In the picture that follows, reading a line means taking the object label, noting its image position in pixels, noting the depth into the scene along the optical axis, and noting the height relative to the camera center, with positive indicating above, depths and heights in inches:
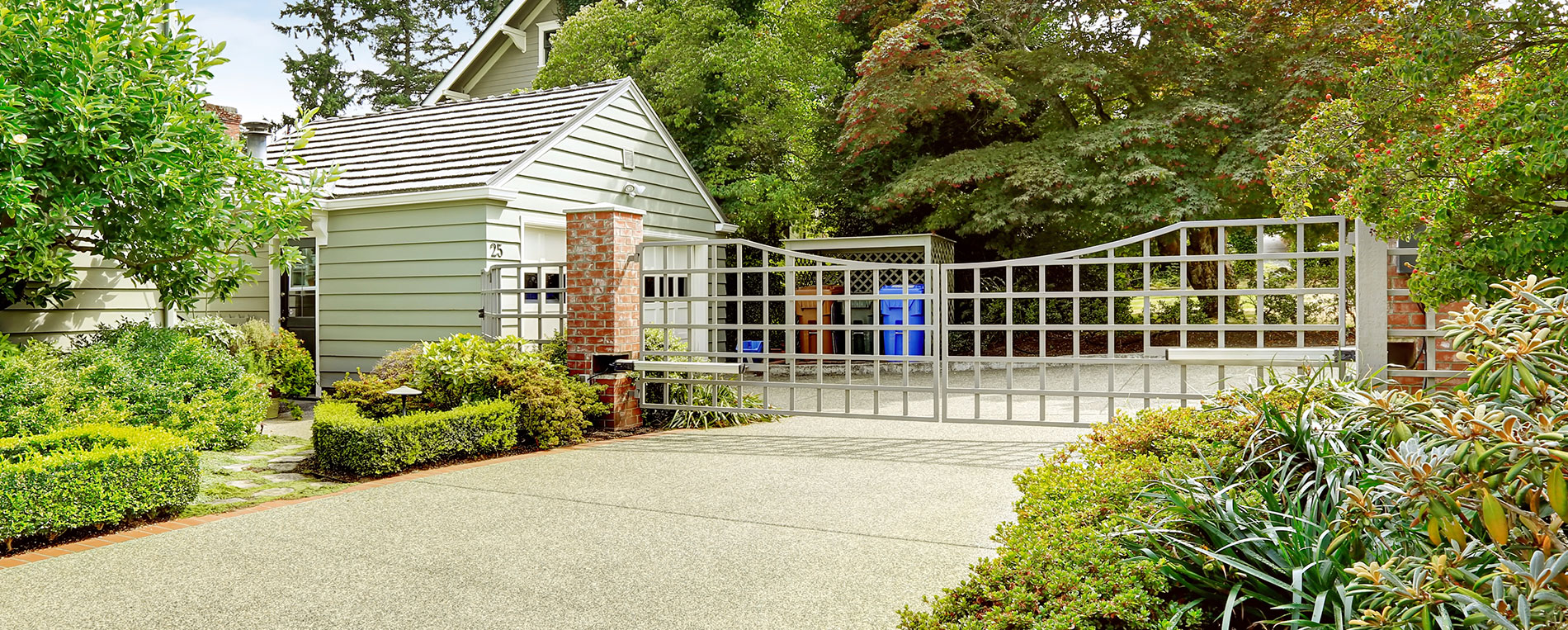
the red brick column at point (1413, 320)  244.7 -1.6
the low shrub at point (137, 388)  252.7 -21.4
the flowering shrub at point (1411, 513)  86.7 -23.4
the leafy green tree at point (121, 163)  236.2 +41.3
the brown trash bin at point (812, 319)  626.5 -3.0
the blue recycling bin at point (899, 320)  601.3 -3.5
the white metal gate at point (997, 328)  292.0 -5.6
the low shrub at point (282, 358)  410.0 -18.9
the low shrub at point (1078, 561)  106.2 -30.3
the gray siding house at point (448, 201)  424.8 +52.7
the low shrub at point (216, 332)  351.6 -6.4
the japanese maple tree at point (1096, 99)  530.3 +130.0
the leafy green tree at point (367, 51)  1253.7 +357.4
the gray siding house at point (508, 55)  891.4 +246.9
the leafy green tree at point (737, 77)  654.5 +167.1
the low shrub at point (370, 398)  311.7 -27.3
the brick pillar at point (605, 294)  358.3 +7.9
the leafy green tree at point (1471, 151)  167.3 +30.9
